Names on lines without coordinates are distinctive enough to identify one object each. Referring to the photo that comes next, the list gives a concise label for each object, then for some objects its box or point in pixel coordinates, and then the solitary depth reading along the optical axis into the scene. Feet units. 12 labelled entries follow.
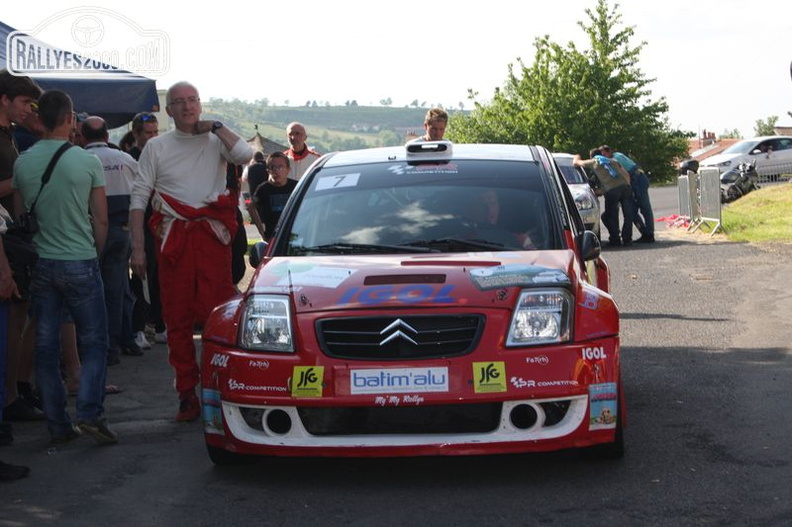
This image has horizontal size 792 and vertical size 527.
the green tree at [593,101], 195.83
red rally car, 18.66
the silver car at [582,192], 67.87
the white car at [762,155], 133.08
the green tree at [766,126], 440.86
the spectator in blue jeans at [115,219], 32.17
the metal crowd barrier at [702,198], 74.69
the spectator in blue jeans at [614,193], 72.13
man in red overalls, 25.05
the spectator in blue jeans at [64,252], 22.88
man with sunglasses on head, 35.73
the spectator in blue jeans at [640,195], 73.41
